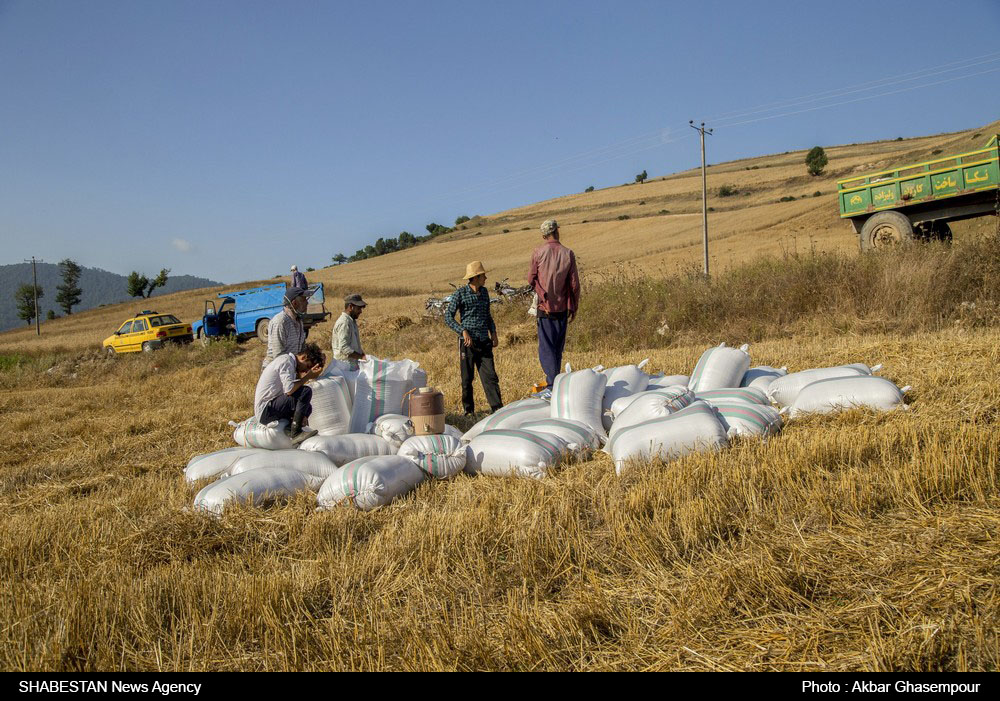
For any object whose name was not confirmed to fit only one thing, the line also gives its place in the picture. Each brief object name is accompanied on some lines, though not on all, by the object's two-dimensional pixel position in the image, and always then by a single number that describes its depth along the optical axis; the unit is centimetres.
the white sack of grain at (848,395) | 451
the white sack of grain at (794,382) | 509
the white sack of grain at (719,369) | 560
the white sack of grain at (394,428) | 508
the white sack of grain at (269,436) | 513
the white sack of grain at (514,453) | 416
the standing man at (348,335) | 608
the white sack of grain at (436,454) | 432
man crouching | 517
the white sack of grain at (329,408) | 535
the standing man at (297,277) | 1440
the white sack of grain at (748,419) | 428
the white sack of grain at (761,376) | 561
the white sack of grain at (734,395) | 468
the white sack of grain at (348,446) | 478
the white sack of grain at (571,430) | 457
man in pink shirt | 618
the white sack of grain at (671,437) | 398
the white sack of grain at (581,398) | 498
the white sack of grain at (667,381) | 578
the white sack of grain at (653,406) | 451
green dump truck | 1170
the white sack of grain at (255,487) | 379
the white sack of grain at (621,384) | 529
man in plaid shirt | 632
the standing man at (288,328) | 578
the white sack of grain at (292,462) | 444
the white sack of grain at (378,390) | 555
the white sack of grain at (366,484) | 382
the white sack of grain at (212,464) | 466
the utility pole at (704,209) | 2251
